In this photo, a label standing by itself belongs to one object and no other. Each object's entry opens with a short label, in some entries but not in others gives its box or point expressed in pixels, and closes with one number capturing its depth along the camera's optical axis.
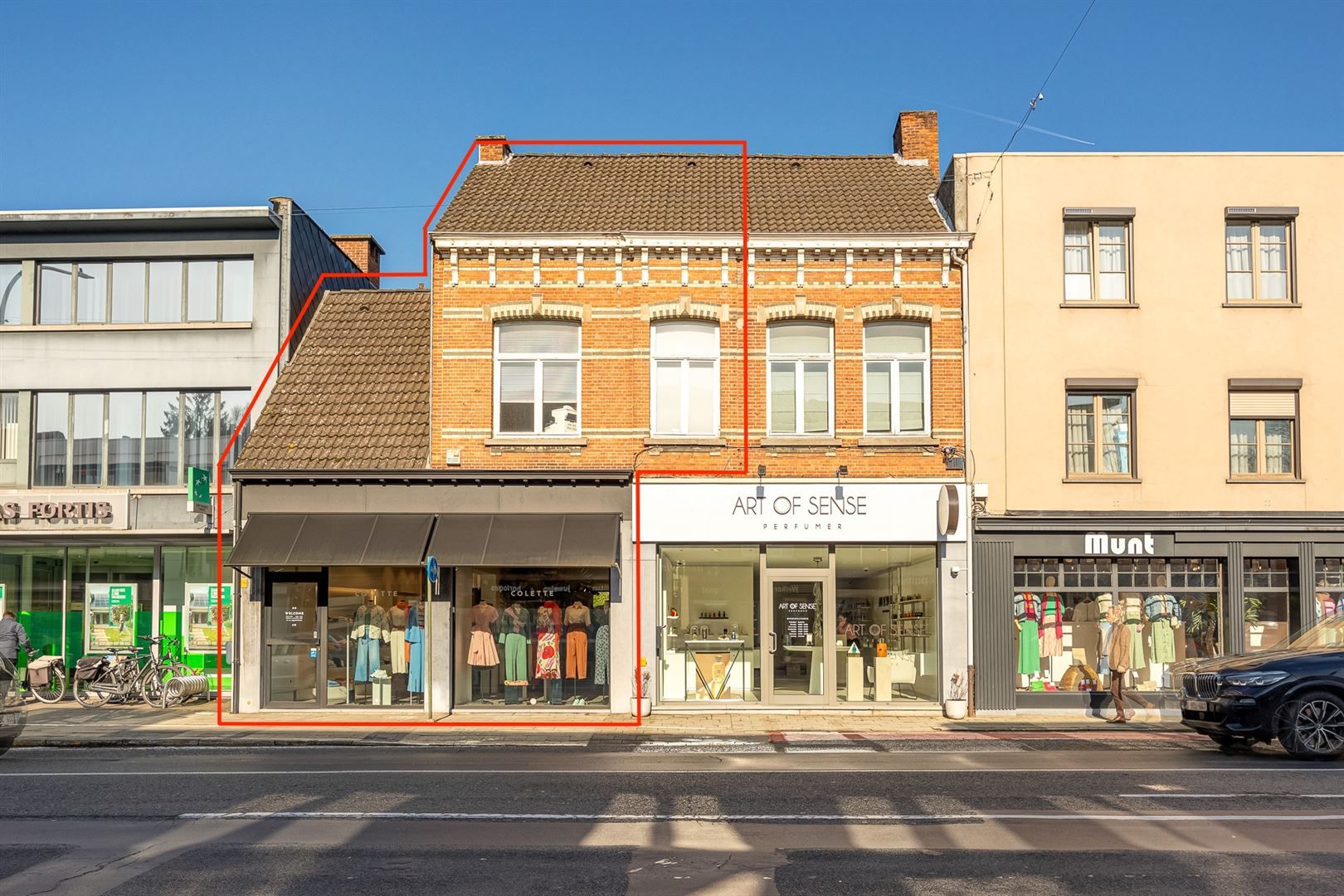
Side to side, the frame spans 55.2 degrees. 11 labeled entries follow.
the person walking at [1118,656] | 19.50
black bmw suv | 14.58
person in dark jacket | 20.38
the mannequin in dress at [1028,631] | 21.14
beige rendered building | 21.17
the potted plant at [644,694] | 20.52
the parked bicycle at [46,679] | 22.02
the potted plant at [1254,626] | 21.33
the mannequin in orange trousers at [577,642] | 21.11
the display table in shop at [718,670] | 21.22
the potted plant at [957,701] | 20.33
